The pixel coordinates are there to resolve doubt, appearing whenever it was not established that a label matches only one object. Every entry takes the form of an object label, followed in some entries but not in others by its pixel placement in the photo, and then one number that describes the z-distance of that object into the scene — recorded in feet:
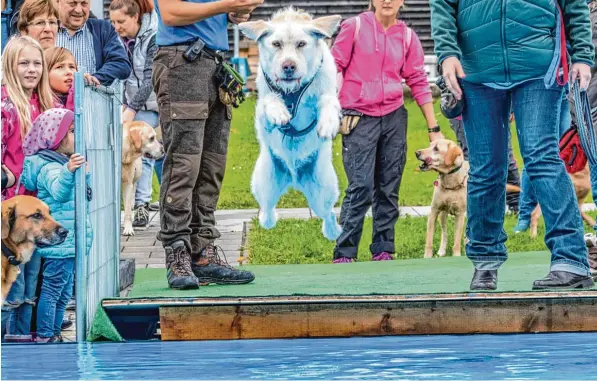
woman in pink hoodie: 60.95
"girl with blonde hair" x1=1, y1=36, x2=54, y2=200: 43.94
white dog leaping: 51.09
